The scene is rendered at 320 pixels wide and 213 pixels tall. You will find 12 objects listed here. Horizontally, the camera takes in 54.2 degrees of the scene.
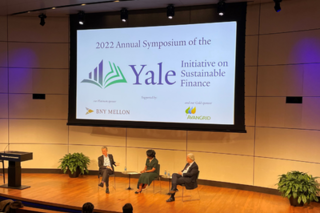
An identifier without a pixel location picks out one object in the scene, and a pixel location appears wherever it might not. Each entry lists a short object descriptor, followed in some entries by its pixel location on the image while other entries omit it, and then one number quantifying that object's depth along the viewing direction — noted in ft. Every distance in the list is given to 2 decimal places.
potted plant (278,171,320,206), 17.82
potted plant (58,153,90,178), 24.31
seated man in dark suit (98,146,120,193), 20.56
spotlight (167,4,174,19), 21.63
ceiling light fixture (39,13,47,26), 24.32
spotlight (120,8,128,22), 22.92
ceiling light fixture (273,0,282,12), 18.89
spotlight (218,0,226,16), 20.59
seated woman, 20.07
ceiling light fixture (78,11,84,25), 23.75
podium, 20.77
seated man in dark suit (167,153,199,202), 18.86
